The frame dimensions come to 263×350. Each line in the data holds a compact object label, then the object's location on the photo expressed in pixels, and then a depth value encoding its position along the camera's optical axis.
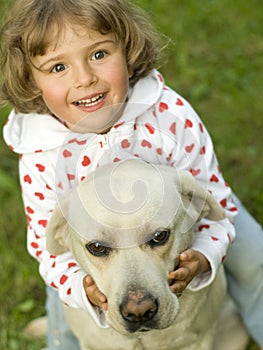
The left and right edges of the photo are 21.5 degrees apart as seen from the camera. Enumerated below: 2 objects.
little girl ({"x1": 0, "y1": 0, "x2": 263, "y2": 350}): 1.91
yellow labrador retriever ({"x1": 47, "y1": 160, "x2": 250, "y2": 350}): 1.72
